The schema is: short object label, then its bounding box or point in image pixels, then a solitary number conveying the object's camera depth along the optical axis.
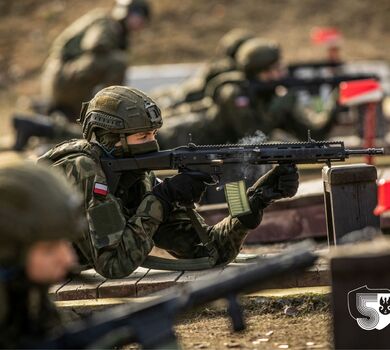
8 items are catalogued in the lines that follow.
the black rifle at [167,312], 8.78
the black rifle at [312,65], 35.62
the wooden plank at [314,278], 13.94
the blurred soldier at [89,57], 35.72
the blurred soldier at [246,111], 29.80
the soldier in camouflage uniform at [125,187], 13.02
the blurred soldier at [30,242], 8.29
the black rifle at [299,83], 30.91
